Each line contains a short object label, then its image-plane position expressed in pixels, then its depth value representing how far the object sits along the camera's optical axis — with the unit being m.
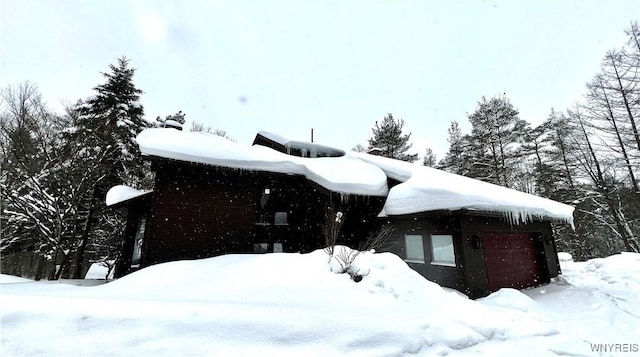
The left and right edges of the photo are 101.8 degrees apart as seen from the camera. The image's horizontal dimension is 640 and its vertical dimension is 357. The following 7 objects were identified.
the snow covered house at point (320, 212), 7.31
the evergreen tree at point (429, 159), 24.02
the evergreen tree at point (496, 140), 18.80
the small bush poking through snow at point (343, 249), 4.75
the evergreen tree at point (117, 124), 13.16
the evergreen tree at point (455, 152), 21.55
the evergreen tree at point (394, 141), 20.23
